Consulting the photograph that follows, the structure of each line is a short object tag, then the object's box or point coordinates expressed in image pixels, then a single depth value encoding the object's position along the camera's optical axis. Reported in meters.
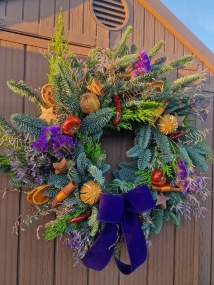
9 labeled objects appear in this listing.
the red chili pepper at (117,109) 0.88
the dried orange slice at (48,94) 0.85
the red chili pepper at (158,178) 0.90
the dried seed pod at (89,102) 0.84
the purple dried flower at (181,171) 0.90
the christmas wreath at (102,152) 0.79
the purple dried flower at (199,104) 0.98
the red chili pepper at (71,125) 0.78
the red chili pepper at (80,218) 0.80
